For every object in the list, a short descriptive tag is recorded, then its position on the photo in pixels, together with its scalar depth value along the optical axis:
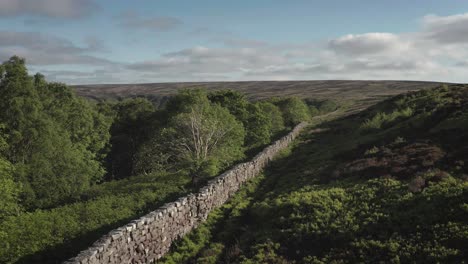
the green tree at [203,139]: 37.45
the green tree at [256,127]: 63.03
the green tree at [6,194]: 23.17
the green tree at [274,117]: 83.19
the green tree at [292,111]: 102.12
